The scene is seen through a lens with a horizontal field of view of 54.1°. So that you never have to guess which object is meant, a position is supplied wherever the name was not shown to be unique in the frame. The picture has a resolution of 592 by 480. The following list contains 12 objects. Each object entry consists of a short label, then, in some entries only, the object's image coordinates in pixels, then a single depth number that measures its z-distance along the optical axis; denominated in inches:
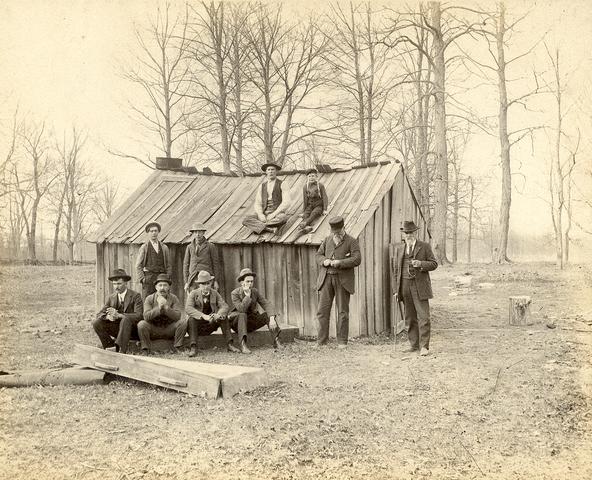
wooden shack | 405.7
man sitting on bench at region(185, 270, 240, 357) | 340.2
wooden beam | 243.1
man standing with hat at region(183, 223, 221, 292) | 402.6
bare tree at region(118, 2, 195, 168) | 1030.9
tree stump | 427.2
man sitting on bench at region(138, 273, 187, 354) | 333.7
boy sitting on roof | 415.8
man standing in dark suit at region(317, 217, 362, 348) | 361.4
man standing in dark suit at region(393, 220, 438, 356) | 329.1
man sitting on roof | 431.8
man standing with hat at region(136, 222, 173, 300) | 409.1
